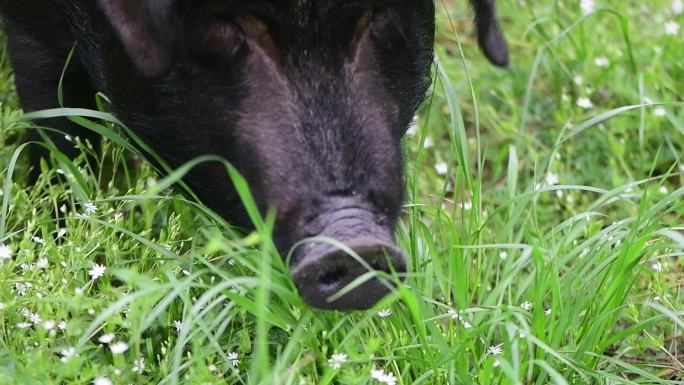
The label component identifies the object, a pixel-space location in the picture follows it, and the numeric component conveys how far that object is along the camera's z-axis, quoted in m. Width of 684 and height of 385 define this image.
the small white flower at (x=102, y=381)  4.35
